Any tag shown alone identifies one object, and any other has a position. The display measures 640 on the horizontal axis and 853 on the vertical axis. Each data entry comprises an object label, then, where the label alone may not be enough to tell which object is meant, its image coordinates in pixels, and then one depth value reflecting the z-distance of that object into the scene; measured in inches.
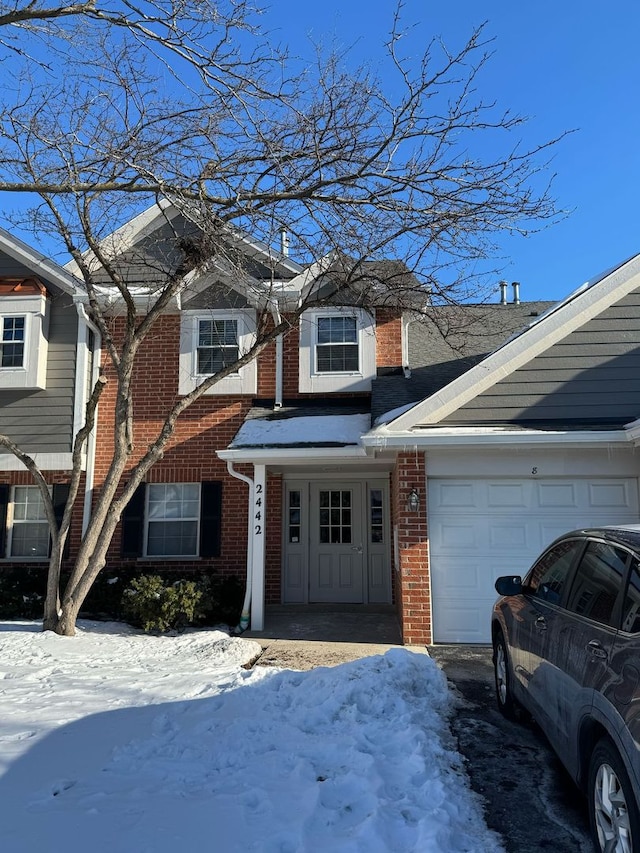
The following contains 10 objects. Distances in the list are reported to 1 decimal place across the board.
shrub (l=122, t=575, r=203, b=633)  331.3
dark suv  101.9
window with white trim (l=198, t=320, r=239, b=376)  429.4
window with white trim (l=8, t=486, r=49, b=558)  422.6
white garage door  309.7
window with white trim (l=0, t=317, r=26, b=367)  428.5
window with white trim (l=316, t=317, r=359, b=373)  430.0
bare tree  263.0
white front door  426.0
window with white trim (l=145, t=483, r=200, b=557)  414.9
